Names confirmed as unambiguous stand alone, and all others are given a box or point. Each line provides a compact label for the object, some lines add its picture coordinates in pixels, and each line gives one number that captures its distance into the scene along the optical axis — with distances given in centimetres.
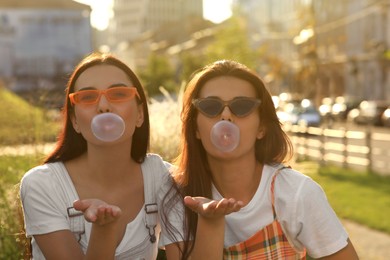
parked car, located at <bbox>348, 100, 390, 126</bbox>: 3503
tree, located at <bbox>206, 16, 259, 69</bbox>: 3192
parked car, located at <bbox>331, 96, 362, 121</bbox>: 4216
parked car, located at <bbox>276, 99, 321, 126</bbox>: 3437
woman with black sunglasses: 284
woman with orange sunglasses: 292
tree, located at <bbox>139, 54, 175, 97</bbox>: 5031
